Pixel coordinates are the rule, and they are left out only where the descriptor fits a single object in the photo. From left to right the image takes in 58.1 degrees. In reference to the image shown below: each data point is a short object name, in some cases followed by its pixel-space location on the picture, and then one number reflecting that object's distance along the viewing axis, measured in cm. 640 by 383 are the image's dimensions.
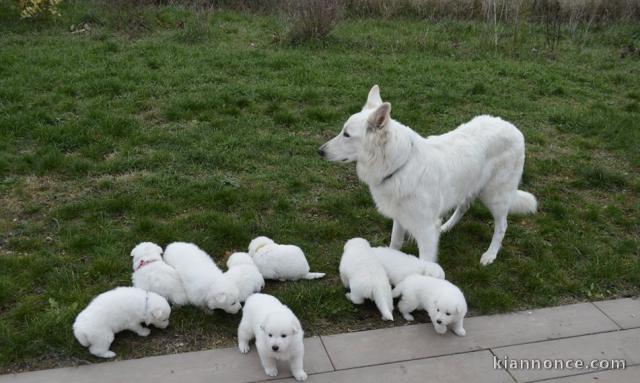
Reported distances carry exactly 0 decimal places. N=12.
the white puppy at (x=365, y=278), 448
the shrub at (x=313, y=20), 1090
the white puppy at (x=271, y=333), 363
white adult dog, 483
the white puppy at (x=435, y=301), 421
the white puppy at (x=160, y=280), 447
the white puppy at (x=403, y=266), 468
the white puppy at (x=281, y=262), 483
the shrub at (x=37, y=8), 1060
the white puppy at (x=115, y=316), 396
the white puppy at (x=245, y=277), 451
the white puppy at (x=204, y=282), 431
